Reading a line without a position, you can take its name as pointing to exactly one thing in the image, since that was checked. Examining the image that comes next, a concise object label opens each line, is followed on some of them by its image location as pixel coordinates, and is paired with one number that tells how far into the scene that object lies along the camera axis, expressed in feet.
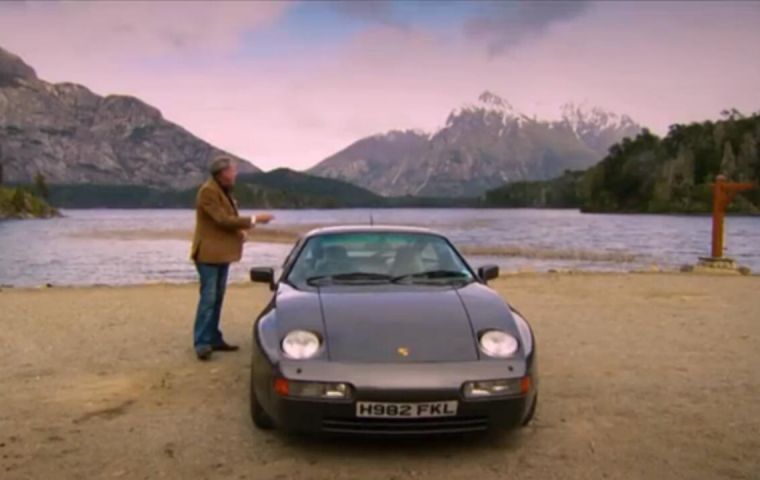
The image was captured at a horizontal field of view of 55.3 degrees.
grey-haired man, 23.47
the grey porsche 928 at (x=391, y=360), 13.85
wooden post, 62.49
